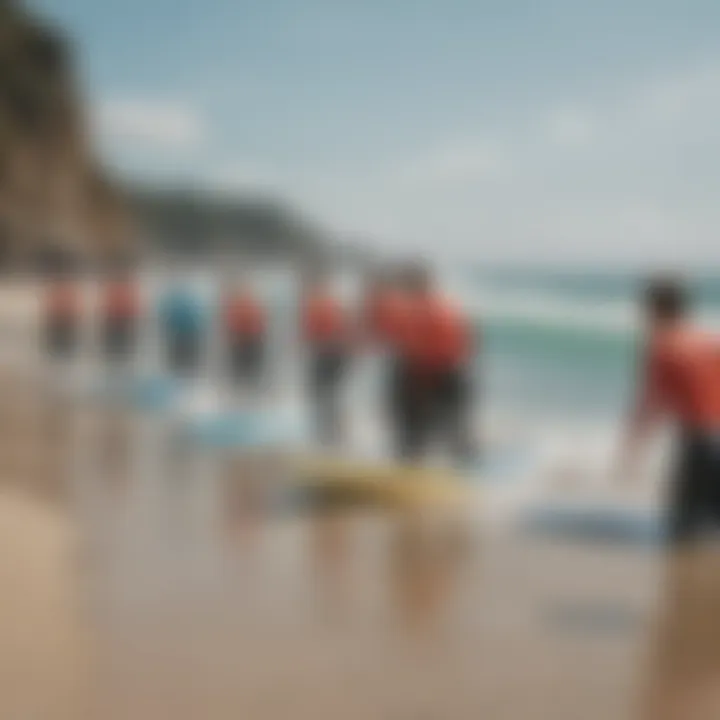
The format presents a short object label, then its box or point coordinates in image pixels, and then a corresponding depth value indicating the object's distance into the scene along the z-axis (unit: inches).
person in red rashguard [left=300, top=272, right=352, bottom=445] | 228.2
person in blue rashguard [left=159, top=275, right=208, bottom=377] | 277.3
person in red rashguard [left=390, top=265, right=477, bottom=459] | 192.5
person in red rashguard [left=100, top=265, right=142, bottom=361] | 305.9
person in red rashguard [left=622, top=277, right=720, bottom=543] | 141.7
